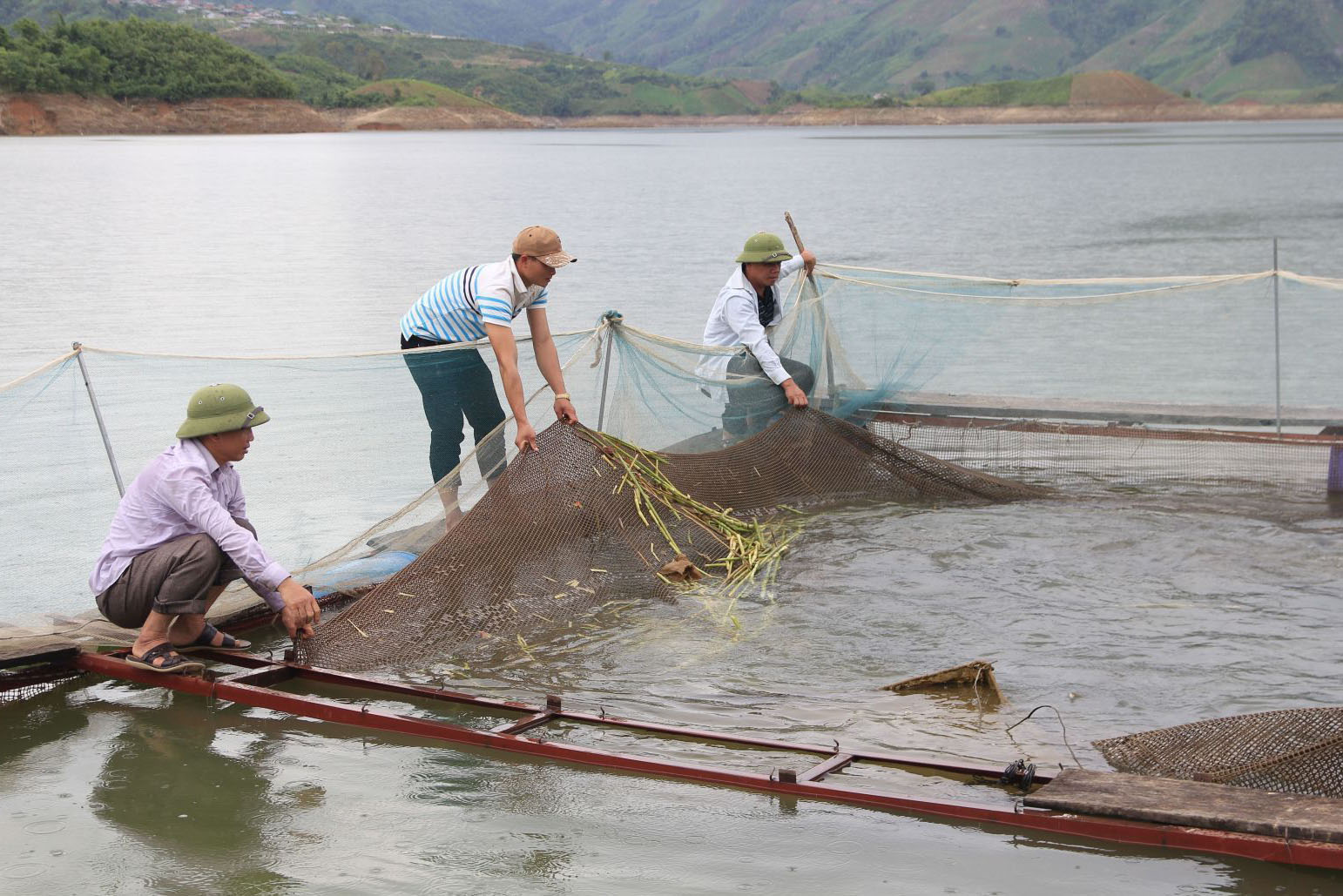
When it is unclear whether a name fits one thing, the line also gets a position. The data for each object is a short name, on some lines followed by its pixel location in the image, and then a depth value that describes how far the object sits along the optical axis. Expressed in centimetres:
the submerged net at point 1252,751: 365
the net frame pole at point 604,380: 673
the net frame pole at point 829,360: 809
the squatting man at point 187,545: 458
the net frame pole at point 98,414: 552
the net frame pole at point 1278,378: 745
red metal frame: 347
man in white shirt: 724
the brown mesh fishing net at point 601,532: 516
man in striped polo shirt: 573
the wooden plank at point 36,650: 479
